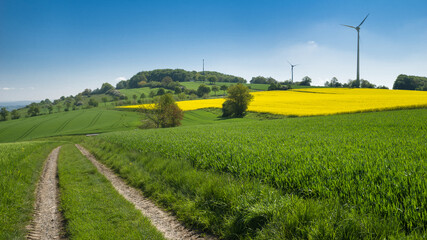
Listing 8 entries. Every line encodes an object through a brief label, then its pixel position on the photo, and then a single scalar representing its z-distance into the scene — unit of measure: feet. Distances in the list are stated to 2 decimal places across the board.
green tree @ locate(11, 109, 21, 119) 295.54
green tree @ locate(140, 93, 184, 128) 157.69
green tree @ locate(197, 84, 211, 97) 414.47
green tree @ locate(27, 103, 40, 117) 309.26
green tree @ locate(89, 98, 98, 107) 367.86
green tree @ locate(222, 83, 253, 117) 194.29
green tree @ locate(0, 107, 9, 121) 289.84
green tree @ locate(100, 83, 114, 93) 591.70
